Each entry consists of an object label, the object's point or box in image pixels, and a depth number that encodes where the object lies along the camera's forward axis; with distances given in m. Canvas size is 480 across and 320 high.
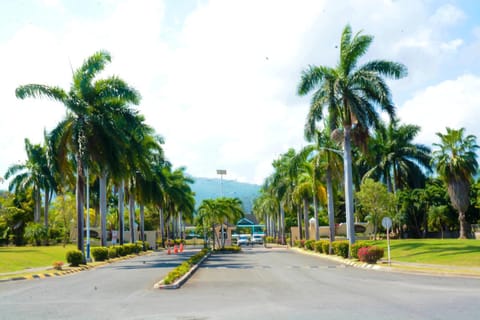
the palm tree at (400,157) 68.31
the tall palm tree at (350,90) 34.56
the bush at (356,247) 32.38
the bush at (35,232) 66.12
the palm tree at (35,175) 74.62
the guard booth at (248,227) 141.10
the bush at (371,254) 28.94
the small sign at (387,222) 28.51
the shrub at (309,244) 49.34
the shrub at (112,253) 40.70
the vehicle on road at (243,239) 86.29
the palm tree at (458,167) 55.53
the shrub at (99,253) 37.62
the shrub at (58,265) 30.09
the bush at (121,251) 43.84
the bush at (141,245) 53.75
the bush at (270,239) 97.07
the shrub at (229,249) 55.47
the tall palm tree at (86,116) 34.09
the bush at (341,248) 35.66
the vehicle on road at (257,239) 92.38
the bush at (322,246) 42.54
